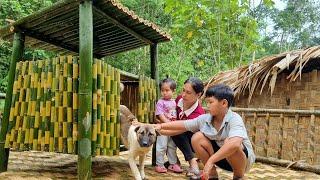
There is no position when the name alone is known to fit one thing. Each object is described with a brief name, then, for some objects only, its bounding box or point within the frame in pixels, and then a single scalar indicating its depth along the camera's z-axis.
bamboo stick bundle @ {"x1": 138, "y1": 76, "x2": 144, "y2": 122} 3.61
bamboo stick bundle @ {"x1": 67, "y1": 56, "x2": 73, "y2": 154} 2.83
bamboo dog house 2.76
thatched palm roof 4.97
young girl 3.52
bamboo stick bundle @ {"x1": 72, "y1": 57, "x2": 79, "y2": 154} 2.82
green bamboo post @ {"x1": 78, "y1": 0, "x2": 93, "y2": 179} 2.71
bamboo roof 2.96
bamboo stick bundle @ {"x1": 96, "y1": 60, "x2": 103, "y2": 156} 2.88
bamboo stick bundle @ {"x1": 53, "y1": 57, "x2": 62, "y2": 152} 2.90
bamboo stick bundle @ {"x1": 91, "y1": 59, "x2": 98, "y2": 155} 2.83
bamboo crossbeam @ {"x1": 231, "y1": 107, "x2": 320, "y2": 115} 4.24
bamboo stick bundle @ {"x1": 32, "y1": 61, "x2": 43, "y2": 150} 3.00
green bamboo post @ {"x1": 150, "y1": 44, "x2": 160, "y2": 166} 4.08
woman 3.24
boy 2.37
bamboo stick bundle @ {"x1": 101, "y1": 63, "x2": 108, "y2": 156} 2.94
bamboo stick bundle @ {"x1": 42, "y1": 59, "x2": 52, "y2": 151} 2.95
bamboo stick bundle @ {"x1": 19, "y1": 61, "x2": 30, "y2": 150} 3.07
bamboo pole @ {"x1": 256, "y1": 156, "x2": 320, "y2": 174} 4.09
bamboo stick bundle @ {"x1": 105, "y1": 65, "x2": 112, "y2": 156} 3.01
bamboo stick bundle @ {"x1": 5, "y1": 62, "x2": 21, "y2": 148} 3.15
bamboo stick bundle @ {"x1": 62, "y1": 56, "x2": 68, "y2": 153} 2.86
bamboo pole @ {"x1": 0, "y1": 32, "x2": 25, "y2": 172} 3.17
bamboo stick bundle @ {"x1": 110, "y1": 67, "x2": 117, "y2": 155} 3.07
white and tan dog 2.90
